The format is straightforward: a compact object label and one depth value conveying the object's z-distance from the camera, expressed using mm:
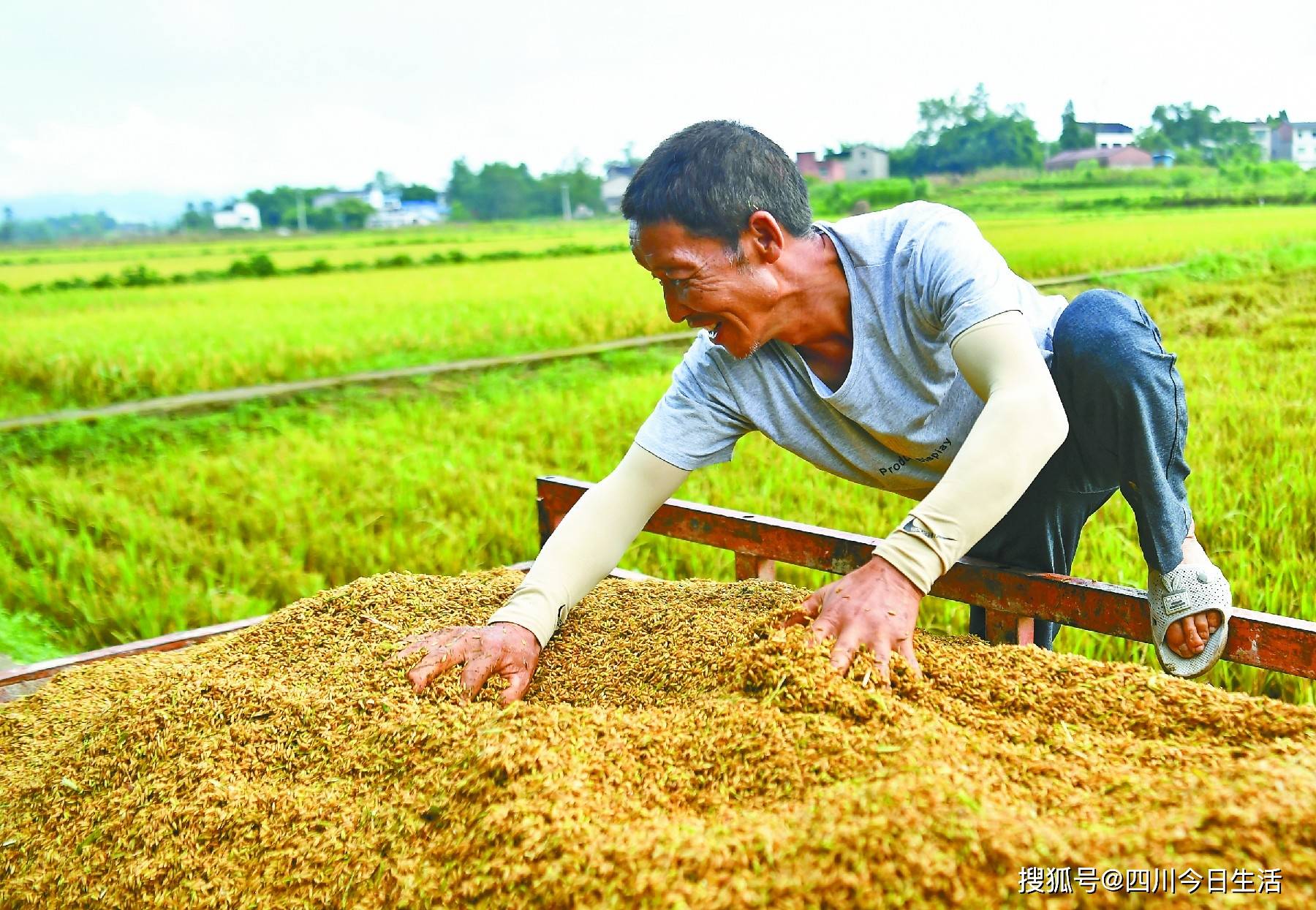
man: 1349
